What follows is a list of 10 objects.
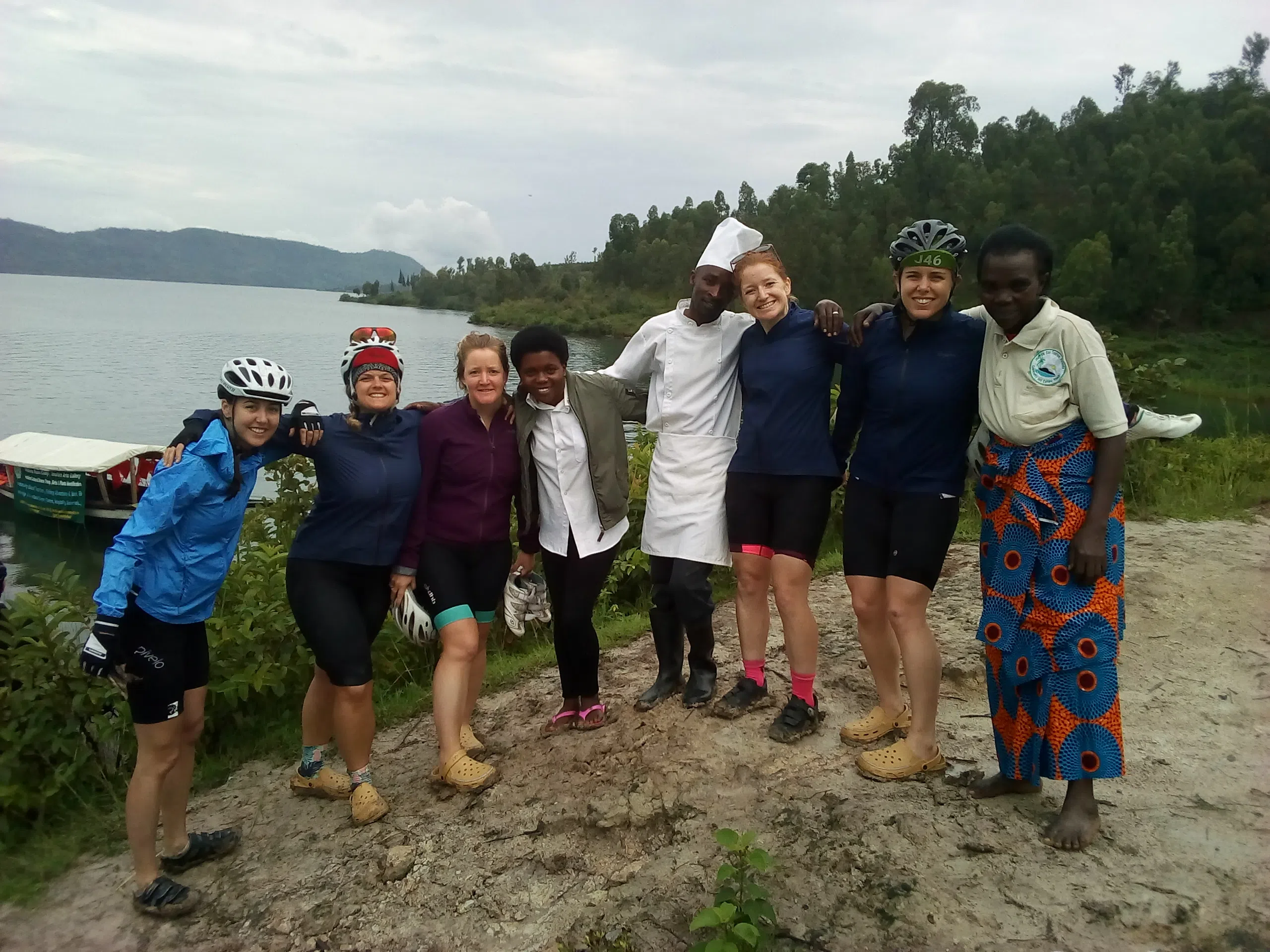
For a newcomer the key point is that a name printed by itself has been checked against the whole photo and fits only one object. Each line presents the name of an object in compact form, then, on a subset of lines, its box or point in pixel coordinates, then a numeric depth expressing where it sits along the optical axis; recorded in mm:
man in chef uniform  4066
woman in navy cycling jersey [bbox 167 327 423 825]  3506
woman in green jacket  3930
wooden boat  17734
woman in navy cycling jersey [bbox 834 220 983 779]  3375
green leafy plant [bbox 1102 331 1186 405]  9586
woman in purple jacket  3738
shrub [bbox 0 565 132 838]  4148
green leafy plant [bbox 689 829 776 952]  2590
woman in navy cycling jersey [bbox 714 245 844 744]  3785
